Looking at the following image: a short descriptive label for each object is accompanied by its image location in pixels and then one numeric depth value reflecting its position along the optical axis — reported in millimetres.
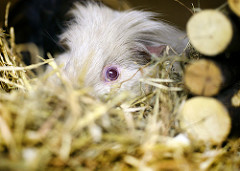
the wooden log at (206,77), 291
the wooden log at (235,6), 290
